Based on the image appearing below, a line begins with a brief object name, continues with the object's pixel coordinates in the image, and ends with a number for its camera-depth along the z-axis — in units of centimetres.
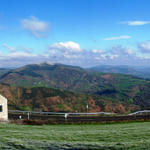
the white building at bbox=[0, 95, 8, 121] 3453
